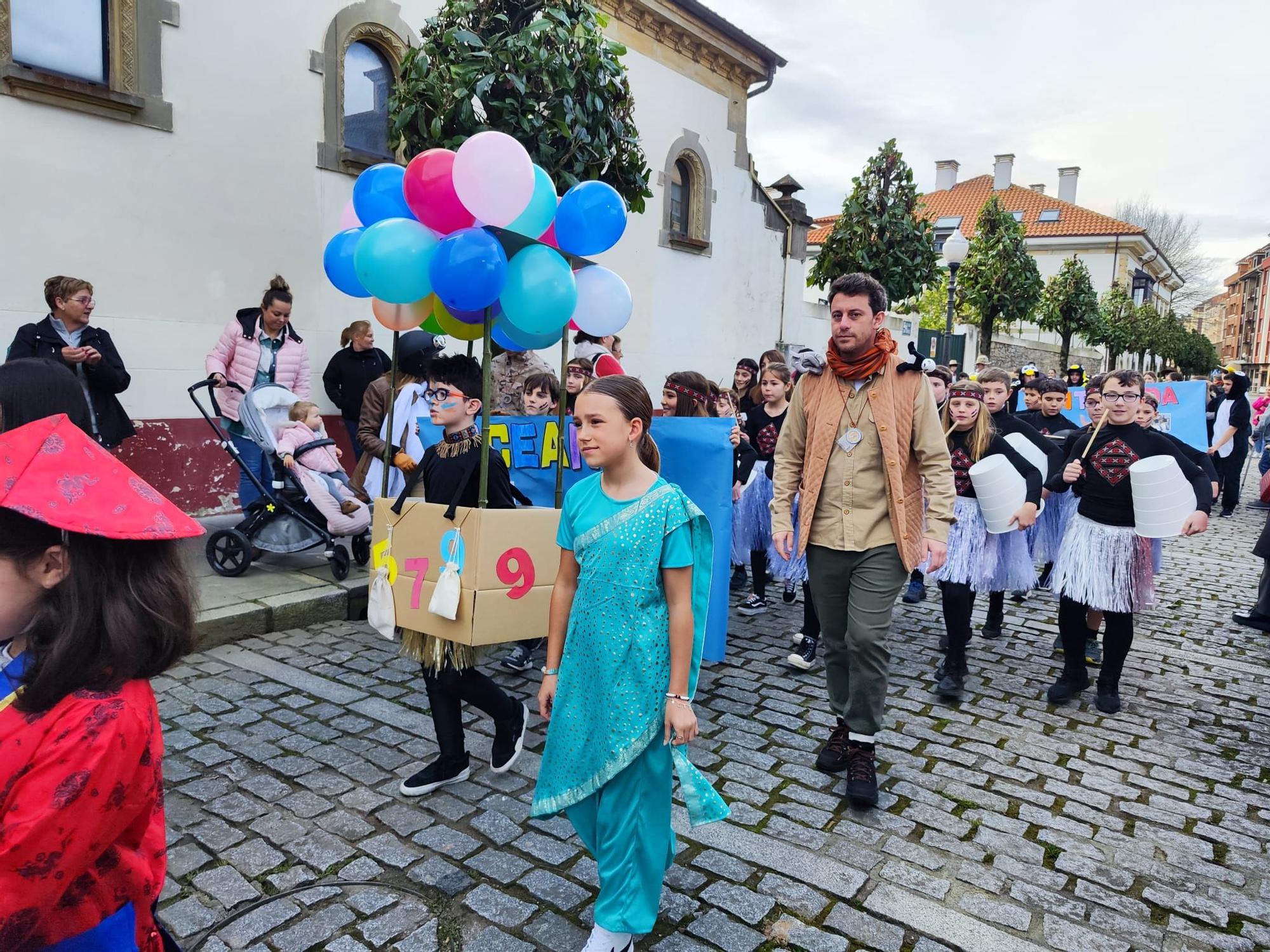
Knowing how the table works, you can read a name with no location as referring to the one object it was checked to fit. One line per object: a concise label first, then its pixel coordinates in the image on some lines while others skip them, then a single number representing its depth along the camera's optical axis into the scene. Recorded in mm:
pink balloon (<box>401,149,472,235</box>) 3586
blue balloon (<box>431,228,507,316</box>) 3510
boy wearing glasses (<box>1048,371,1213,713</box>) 4828
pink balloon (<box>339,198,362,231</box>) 4348
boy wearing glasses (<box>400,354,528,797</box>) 3502
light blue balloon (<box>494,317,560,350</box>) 4199
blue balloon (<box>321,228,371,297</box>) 4090
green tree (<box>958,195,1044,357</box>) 20641
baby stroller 6188
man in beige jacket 3748
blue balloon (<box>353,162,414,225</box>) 3963
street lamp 14031
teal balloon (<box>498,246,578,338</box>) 3727
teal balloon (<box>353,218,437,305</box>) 3584
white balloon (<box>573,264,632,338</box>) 4195
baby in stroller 6168
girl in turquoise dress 2486
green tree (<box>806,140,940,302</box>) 16297
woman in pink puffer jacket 6742
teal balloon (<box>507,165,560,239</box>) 3740
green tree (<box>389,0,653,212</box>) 5613
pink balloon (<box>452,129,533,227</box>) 3426
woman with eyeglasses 5664
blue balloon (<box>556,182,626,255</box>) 3887
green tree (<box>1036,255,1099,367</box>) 27891
